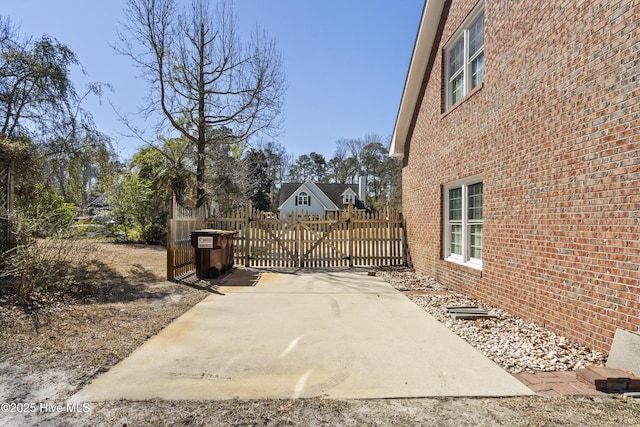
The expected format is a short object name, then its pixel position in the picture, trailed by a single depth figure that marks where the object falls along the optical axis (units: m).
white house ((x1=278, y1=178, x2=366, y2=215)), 43.81
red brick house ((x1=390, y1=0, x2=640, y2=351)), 3.76
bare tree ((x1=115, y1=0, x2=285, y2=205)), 14.37
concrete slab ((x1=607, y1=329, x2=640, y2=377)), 3.35
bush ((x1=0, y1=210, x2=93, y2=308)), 5.64
